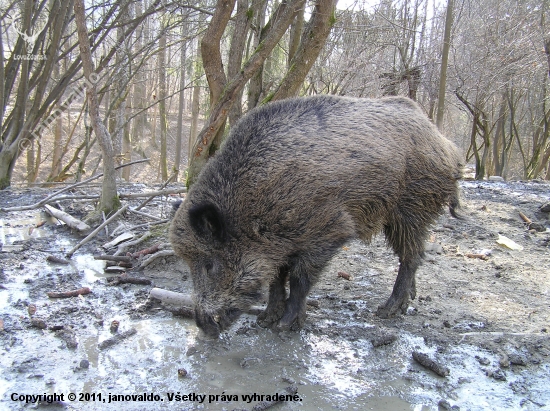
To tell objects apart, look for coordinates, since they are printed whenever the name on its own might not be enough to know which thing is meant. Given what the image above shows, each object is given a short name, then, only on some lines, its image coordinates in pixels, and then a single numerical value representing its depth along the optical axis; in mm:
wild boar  3332
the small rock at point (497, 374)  2992
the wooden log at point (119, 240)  5117
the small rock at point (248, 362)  3098
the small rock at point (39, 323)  3363
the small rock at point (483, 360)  3162
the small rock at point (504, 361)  3125
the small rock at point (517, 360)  3150
